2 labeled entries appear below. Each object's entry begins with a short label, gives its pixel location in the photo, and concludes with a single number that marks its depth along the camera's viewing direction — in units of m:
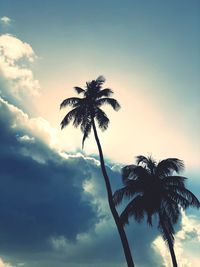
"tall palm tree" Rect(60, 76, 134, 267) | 33.91
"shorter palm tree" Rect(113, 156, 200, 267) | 31.09
